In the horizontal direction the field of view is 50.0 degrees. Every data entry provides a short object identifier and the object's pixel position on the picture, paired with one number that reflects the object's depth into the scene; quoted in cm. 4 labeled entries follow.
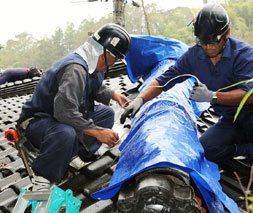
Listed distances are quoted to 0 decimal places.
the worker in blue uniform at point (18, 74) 702
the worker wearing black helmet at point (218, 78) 228
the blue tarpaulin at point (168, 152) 138
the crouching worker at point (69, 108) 212
